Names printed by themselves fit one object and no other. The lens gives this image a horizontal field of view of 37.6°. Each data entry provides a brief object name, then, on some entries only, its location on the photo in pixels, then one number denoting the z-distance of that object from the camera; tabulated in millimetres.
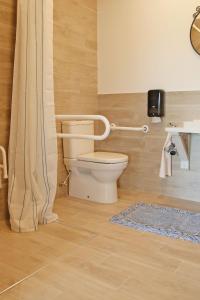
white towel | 2849
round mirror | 2711
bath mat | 2182
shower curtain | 2195
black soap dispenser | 2906
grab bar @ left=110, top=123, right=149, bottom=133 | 3038
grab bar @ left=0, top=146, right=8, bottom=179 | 2154
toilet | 2736
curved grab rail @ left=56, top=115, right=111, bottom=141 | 2260
